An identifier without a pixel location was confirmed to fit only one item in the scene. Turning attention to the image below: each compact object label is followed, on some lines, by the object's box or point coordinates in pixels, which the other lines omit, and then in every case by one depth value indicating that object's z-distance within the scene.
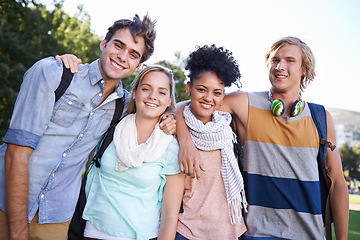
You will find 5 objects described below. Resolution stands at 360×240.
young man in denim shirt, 2.43
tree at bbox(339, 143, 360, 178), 45.97
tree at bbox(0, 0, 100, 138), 13.56
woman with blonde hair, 2.52
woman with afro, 2.71
